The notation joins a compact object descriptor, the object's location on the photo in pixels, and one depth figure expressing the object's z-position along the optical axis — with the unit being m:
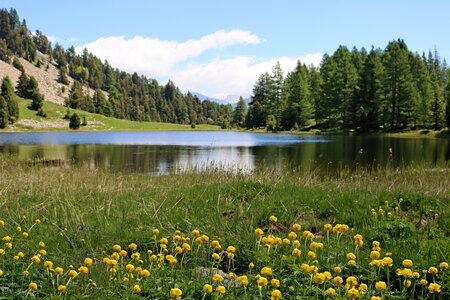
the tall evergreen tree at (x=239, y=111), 132.12
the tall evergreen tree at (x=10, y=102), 95.19
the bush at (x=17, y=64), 154.88
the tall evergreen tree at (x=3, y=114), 88.75
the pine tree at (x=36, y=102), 110.62
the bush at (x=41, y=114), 107.19
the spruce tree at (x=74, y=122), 102.25
